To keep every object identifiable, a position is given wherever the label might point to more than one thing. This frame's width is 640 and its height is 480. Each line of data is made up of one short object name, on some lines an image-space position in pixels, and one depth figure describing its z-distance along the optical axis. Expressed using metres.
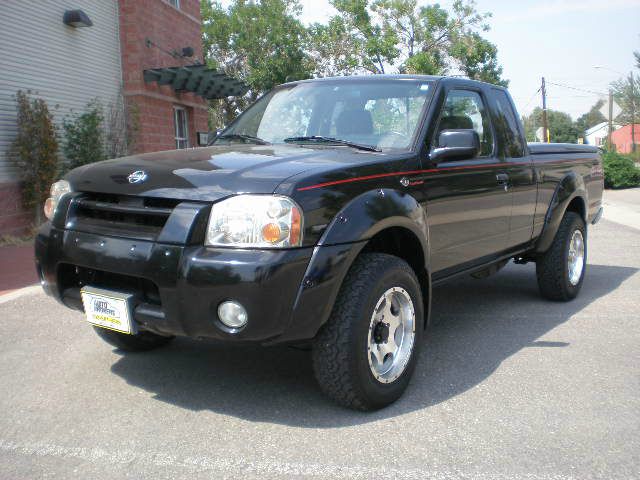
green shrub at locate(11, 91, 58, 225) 10.44
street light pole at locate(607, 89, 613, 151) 46.62
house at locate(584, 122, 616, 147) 97.79
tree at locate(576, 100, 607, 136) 112.56
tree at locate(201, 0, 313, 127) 31.83
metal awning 14.14
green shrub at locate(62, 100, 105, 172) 11.85
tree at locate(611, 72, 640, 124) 51.38
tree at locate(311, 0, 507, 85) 35.03
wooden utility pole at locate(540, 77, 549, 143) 40.96
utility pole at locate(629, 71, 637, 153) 50.99
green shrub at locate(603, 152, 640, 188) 22.12
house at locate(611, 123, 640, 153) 72.09
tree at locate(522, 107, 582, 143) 83.38
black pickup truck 2.88
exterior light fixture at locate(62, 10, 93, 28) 12.04
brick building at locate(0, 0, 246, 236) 10.57
